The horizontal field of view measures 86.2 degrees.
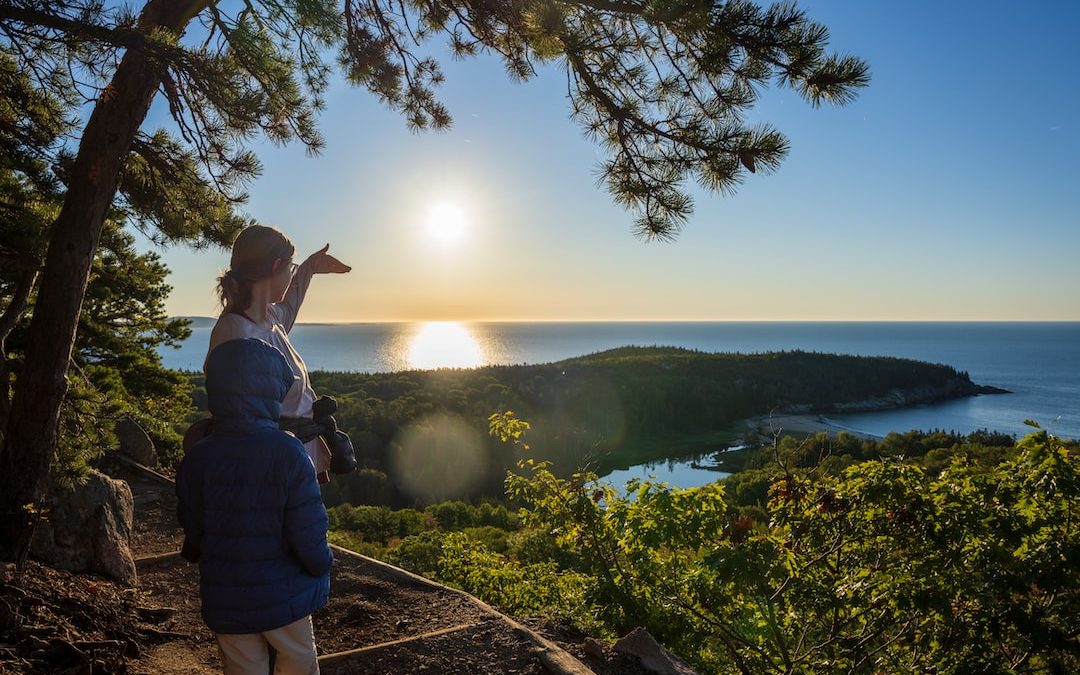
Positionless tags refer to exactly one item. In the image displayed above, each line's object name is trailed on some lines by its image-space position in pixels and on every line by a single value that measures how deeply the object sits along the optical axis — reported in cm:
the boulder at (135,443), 826
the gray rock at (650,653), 340
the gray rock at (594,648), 349
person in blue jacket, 181
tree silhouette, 319
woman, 202
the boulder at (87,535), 413
